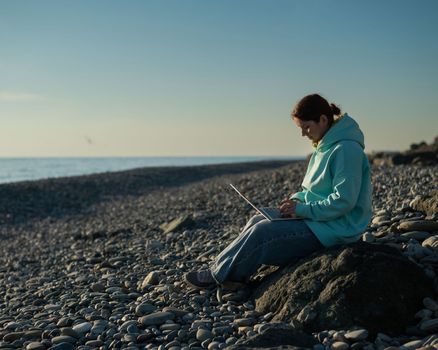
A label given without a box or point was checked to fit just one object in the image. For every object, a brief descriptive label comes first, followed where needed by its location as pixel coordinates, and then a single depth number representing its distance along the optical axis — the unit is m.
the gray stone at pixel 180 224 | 9.97
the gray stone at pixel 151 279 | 6.16
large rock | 4.23
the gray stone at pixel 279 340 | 3.66
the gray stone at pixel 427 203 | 6.38
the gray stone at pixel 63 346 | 4.42
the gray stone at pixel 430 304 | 4.32
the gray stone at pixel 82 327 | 4.79
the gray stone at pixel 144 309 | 5.09
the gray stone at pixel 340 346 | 3.83
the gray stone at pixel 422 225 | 5.72
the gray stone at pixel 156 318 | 4.76
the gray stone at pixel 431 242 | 5.21
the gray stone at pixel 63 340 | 4.57
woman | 4.75
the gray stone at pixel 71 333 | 4.71
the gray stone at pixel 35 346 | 4.47
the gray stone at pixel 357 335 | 3.95
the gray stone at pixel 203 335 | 4.31
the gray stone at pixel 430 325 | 4.03
